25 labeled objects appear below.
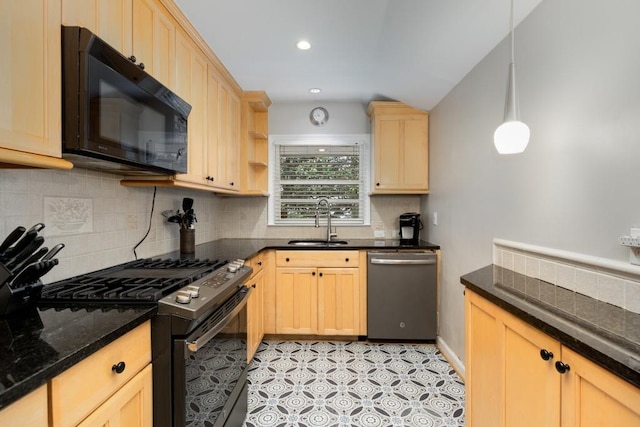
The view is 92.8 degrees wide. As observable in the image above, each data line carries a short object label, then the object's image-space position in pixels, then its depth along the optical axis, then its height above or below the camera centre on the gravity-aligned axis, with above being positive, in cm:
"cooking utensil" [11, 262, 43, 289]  102 -22
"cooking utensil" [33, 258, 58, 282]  109 -20
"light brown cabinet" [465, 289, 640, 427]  73 -52
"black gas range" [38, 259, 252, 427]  112 -47
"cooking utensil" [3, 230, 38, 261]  103 -12
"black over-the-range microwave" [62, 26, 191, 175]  104 +40
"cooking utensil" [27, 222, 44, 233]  107 -6
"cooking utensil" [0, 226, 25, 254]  101 -9
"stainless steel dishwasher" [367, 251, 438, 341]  285 -77
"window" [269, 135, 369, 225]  355 +34
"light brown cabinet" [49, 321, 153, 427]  75 -50
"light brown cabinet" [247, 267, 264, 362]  238 -87
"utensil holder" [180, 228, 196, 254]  232 -22
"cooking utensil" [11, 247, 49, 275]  103 -17
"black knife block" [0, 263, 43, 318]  98 -28
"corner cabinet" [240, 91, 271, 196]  307 +73
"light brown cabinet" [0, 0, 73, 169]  85 +38
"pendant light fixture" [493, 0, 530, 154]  119 +33
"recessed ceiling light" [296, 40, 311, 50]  219 +122
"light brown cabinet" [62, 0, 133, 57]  108 +77
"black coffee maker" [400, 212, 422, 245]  322 -17
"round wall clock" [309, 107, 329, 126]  347 +109
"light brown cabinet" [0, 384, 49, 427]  60 -42
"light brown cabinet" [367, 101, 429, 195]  317 +64
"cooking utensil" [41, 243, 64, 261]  110 -15
